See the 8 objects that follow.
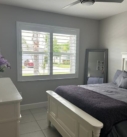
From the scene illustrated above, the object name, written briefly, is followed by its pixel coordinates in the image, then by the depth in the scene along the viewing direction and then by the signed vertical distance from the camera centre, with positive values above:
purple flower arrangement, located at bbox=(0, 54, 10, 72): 1.69 -0.06
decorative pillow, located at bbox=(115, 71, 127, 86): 3.15 -0.42
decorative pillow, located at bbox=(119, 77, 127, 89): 2.96 -0.50
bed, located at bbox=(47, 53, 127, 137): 1.67 -0.79
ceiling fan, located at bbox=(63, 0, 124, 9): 2.12 +0.85
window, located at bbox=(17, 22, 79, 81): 3.62 +0.17
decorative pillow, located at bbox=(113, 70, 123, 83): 3.46 -0.37
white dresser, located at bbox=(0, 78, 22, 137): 1.29 -0.53
